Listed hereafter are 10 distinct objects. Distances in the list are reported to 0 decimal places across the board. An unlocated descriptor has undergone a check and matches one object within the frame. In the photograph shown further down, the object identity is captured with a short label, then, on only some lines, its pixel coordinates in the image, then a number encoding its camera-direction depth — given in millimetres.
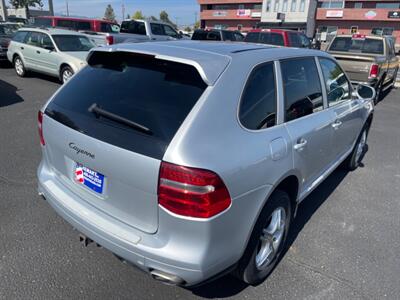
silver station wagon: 9312
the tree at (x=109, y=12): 106938
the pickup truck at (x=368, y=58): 8578
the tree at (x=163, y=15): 104400
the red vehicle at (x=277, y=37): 11930
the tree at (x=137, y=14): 101469
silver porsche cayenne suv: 1813
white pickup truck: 14297
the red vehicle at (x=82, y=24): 19109
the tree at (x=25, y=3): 48353
